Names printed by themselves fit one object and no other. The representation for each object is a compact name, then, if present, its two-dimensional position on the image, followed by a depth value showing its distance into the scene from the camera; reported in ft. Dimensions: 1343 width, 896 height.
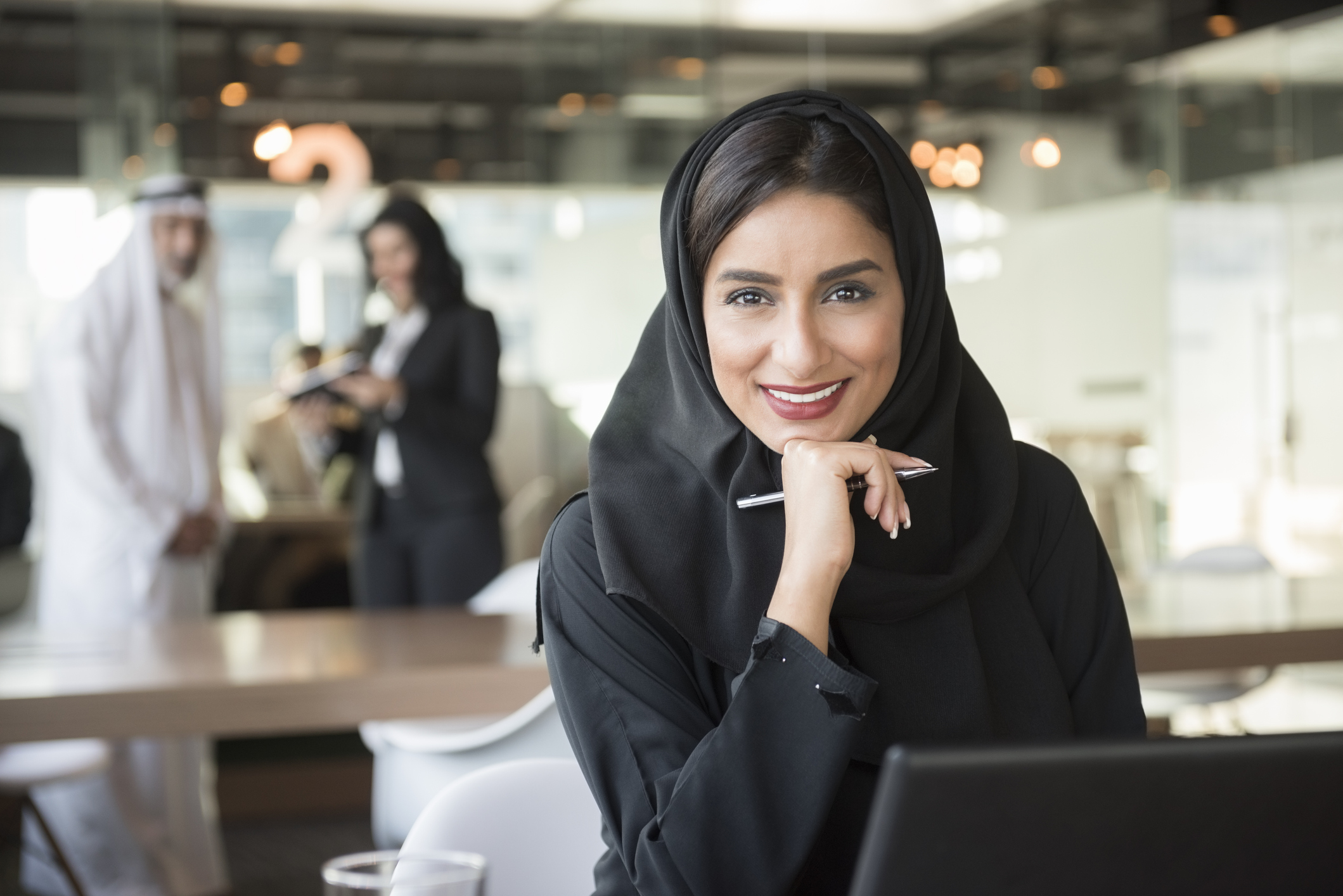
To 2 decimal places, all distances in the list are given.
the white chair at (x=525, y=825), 6.47
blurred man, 11.44
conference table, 7.90
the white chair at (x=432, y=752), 8.33
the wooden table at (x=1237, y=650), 8.79
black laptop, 4.72
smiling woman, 5.90
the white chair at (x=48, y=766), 9.56
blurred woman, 12.74
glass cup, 4.90
